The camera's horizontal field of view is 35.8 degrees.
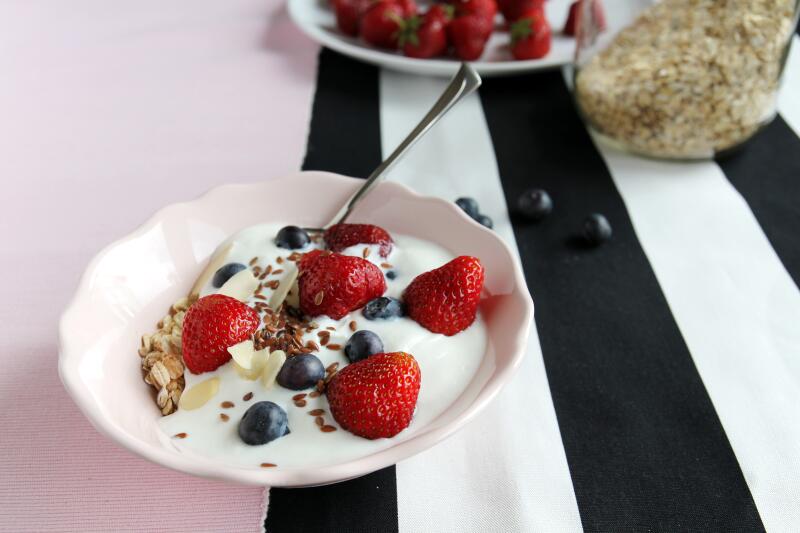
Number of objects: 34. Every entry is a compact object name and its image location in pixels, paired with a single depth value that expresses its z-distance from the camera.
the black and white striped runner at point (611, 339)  0.45
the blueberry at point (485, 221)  0.57
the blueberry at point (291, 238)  0.50
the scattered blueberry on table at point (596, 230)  0.57
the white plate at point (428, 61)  0.69
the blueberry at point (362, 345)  0.45
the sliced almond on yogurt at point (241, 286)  0.47
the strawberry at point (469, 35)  0.69
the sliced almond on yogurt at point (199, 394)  0.44
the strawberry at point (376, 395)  0.42
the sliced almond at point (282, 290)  0.47
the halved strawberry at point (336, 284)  0.46
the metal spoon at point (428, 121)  0.53
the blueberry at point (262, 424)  0.42
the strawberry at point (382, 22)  0.71
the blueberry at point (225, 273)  0.48
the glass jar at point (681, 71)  0.59
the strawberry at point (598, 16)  0.63
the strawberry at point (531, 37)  0.69
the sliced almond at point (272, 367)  0.44
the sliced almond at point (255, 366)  0.44
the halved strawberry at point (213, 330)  0.44
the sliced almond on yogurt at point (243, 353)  0.44
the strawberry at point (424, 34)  0.70
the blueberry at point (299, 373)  0.43
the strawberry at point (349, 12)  0.73
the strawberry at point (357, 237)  0.50
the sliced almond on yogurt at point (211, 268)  0.49
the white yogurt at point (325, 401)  0.42
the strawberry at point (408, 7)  0.72
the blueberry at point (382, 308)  0.46
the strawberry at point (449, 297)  0.46
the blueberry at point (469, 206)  0.57
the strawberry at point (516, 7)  0.74
